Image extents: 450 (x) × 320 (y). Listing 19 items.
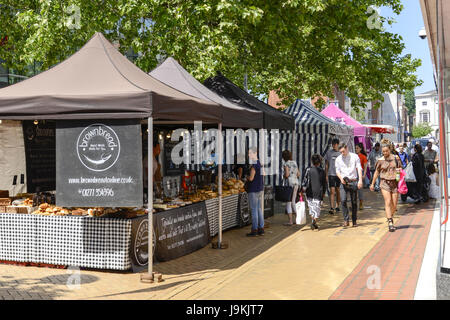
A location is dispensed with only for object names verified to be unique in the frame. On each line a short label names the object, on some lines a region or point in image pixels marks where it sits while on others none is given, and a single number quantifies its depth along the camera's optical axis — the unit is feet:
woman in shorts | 37.29
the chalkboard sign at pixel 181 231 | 28.55
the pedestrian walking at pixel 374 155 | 69.33
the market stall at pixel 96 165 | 24.34
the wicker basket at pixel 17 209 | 28.60
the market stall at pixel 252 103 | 39.52
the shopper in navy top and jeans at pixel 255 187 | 36.09
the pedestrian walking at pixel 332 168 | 48.06
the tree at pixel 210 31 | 44.47
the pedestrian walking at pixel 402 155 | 67.87
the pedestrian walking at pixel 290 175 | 41.01
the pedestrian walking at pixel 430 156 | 59.62
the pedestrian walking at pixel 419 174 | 57.11
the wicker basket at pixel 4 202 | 29.60
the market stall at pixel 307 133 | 60.23
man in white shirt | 39.93
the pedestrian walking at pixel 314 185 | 39.45
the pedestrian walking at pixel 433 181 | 57.82
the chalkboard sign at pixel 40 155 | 39.34
